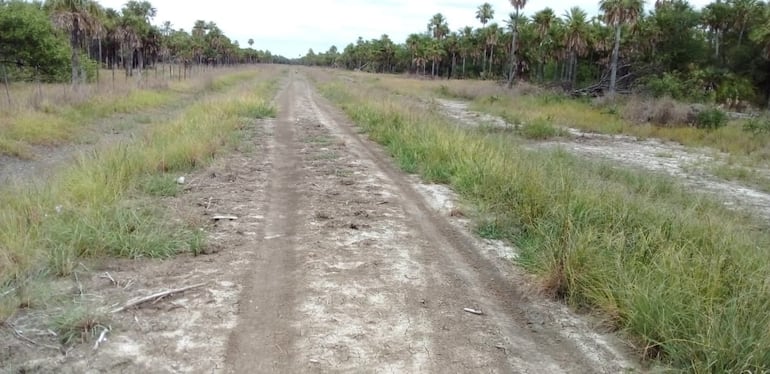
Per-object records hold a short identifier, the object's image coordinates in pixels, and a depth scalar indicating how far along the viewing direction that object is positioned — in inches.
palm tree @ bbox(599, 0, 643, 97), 1508.4
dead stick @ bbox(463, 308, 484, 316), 189.2
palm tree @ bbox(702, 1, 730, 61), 1946.4
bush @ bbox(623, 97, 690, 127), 1021.2
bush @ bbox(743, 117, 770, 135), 896.0
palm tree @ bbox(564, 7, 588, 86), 1879.9
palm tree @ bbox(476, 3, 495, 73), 2839.6
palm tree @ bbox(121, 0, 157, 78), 1924.2
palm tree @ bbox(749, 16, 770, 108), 1452.1
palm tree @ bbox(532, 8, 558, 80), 2081.7
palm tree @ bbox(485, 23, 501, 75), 2706.7
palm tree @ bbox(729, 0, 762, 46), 1893.5
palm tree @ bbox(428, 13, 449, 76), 3454.7
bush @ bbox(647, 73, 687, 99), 1299.2
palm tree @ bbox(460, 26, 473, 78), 3164.4
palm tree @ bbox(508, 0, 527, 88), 1841.8
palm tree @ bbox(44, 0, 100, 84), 1133.7
